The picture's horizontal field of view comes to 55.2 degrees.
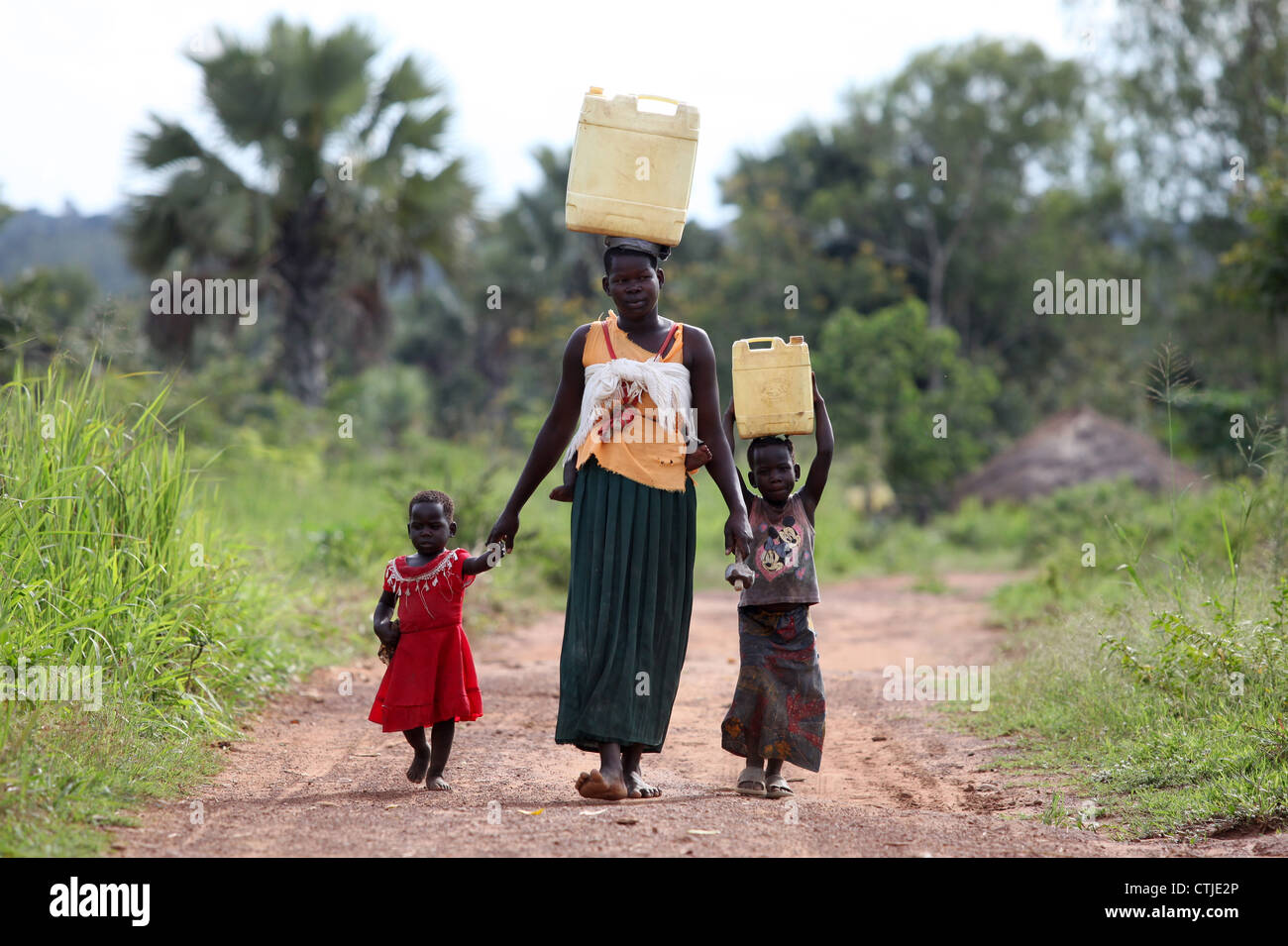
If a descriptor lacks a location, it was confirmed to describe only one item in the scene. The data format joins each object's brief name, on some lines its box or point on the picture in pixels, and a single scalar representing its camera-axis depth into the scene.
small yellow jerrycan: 4.66
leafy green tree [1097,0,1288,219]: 21.61
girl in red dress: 4.36
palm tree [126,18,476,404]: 15.61
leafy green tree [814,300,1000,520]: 17.84
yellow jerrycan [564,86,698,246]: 4.14
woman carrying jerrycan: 4.14
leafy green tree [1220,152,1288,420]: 11.47
